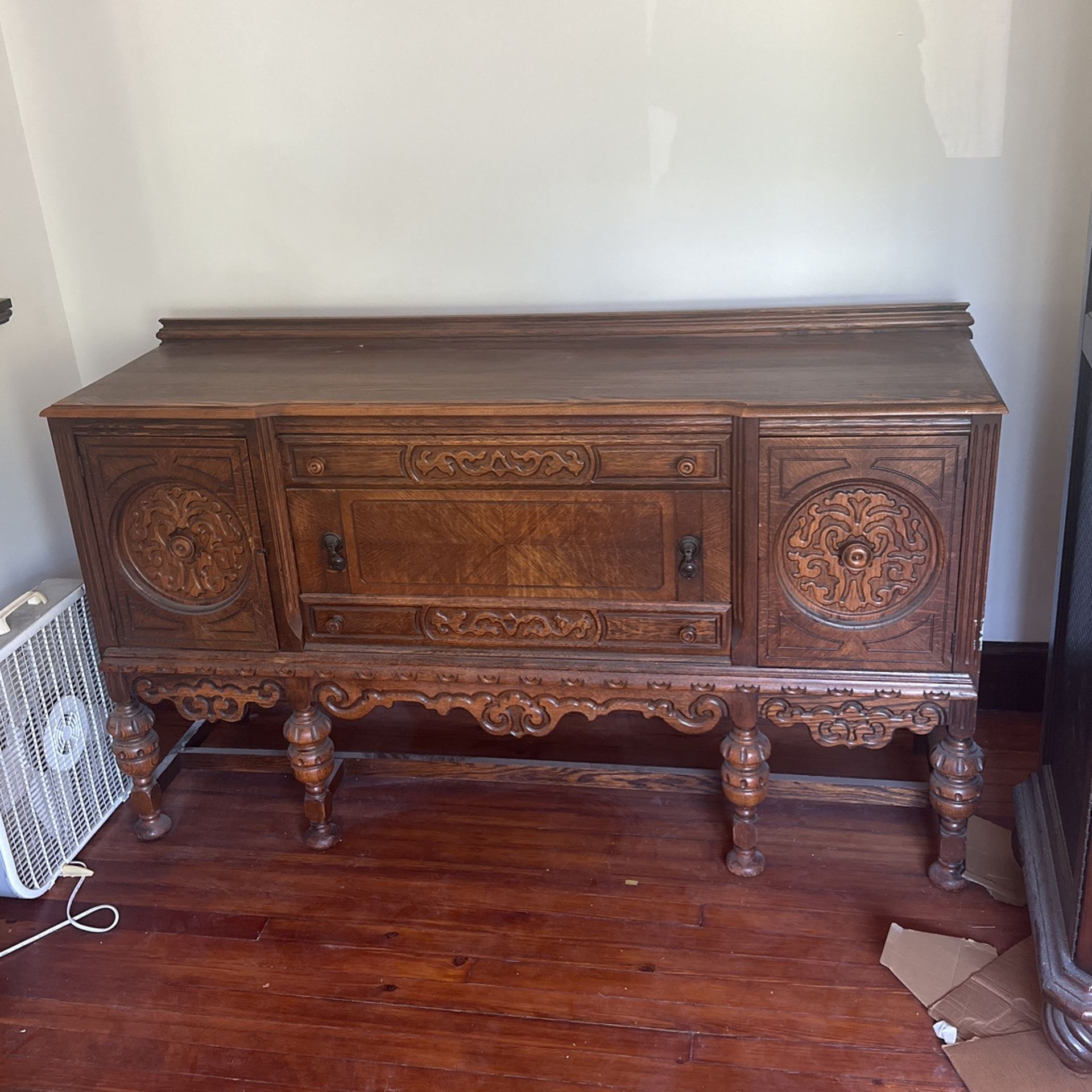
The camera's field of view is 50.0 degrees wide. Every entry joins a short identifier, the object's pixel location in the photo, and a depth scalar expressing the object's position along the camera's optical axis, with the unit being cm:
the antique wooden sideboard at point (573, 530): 184
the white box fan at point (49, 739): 214
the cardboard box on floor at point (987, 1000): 170
